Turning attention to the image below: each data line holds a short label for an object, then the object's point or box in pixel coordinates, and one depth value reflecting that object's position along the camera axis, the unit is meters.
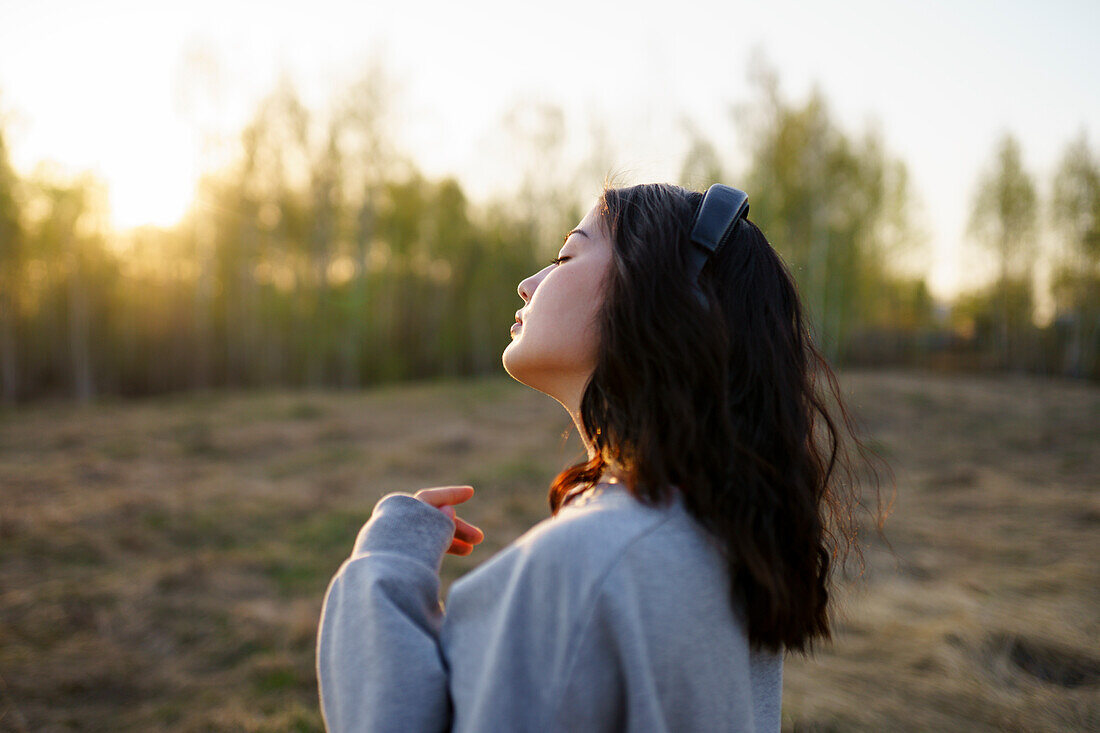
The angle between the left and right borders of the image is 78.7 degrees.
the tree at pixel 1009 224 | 20.25
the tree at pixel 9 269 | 15.94
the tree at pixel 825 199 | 17.12
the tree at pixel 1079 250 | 19.75
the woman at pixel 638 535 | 0.68
